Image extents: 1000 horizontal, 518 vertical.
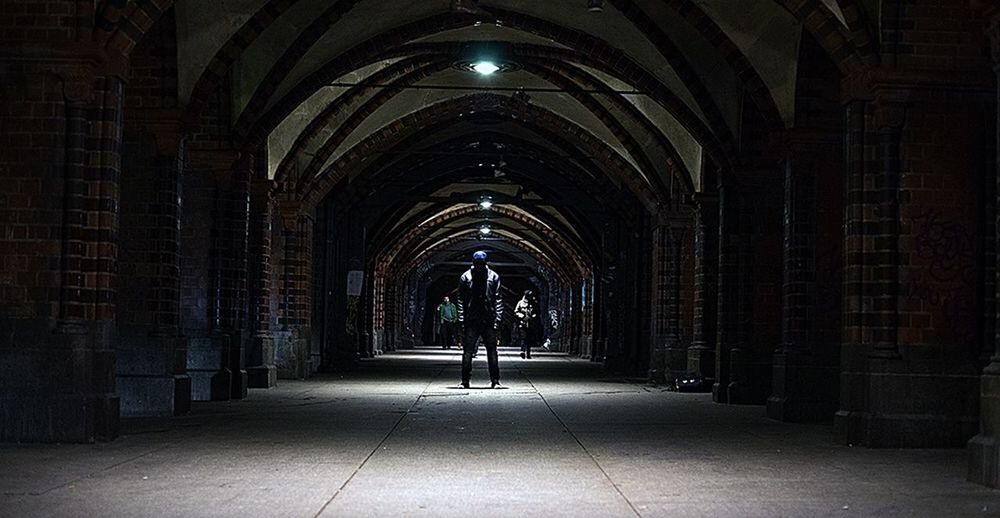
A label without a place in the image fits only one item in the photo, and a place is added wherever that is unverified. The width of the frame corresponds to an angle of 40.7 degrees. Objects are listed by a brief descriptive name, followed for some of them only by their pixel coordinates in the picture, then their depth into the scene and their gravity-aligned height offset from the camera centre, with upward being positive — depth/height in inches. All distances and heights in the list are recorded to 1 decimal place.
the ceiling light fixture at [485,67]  845.2 +153.9
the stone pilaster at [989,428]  323.9 -27.3
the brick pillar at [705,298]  796.6 +9.4
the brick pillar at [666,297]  929.5 +11.4
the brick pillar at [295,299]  919.7 +6.0
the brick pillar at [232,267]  668.7 +19.9
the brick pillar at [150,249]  550.9 +23.2
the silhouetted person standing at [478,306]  738.8 +2.5
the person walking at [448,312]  1894.7 -2.9
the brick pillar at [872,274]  442.3 +14.2
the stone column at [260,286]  791.1 +12.3
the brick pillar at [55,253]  412.5 +16.0
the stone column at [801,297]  568.7 +7.8
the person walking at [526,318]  1555.1 -8.2
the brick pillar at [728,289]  691.4 +12.9
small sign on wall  1119.0 +21.2
